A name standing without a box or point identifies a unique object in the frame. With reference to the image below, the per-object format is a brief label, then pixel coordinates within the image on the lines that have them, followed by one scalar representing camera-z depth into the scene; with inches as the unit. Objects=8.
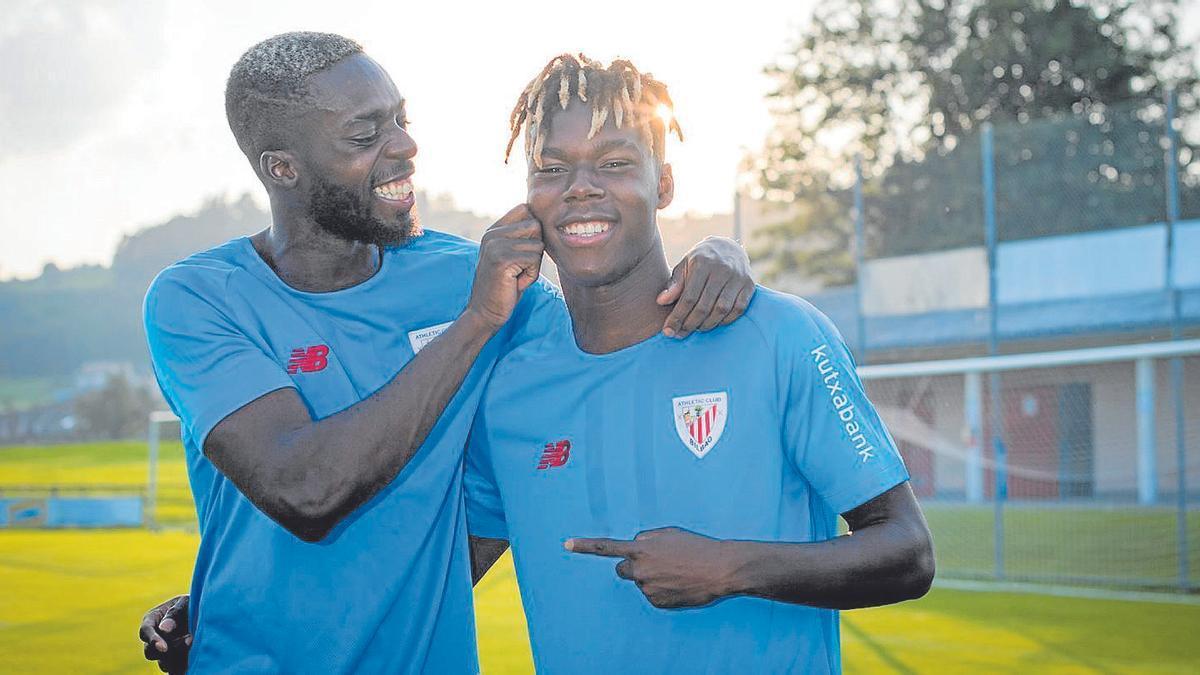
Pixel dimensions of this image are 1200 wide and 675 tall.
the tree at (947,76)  1207.6
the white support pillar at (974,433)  599.4
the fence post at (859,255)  605.3
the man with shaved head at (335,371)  91.0
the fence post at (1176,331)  448.6
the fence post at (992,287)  510.0
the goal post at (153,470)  866.1
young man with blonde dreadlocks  82.5
